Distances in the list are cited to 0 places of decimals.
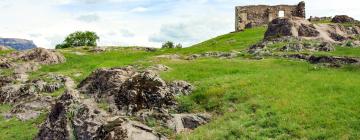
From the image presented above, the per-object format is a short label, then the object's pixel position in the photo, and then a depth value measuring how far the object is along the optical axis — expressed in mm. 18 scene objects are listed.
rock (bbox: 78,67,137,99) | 36875
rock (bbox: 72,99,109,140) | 30755
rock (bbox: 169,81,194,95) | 36312
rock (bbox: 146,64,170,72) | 45031
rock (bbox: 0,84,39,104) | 47788
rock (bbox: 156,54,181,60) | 62431
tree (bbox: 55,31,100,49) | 153875
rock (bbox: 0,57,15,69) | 66238
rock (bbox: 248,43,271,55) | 57966
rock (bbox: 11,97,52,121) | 42750
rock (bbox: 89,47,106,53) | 84200
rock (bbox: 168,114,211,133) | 30736
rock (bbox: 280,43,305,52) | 57750
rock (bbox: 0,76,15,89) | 54750
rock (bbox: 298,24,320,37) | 67806
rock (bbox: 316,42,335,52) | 56656
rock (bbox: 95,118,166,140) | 27906
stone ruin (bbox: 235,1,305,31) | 113750
